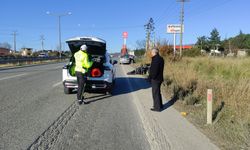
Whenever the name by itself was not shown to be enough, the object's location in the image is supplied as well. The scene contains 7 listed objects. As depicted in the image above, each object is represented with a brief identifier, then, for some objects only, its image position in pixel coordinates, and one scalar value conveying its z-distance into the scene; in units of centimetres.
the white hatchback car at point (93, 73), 719
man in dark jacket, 576
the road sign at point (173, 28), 2564
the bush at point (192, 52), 3277
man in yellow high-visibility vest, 629
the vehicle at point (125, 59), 2948
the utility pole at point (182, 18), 2667
